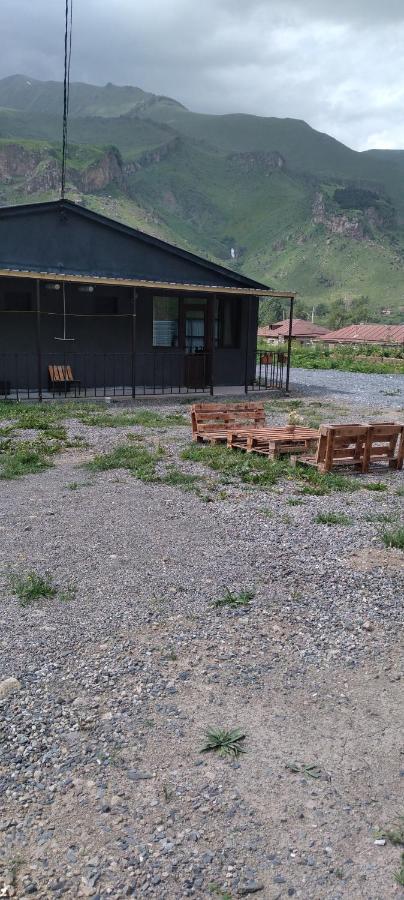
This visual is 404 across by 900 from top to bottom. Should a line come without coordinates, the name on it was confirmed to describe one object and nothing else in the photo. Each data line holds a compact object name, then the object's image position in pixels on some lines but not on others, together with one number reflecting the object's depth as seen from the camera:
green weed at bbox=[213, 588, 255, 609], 4.64
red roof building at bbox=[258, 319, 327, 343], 64.54
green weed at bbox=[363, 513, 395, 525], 6.57
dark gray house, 15.94
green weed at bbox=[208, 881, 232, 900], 2.32
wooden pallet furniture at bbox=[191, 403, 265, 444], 10.96
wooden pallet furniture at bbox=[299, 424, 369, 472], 8.57
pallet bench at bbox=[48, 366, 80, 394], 16.19
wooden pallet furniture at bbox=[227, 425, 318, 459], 9.70
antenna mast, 18.16
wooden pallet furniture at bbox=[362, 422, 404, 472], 8.95
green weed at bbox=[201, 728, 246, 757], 3.08
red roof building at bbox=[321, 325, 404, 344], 57.84
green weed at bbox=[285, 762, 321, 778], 2.93
